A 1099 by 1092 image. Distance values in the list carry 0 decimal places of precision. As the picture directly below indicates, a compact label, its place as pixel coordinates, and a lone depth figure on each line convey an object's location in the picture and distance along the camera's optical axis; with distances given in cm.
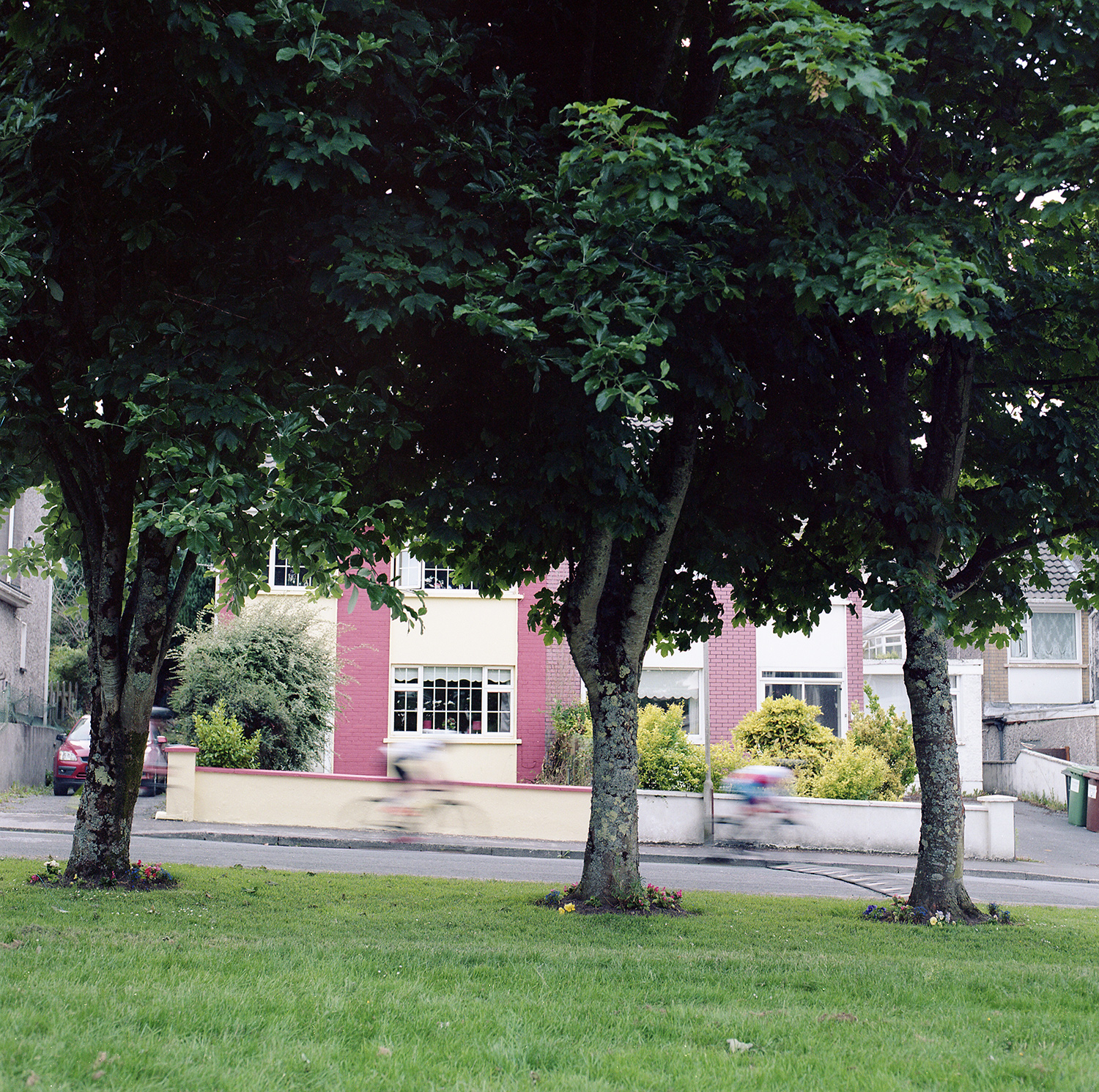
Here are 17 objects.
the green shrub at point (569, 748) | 2322
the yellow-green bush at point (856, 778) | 1988
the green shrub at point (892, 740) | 2088
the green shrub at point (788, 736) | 2152
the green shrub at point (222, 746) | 2030
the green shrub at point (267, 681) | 2178
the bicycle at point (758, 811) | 1906
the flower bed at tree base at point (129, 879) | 1026
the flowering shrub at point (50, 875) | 1038
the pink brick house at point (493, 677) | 2506
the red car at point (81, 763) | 2317
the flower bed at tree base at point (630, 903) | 1010
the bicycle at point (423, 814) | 1730
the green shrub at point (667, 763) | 2084
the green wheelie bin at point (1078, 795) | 2448
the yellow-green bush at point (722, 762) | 2091
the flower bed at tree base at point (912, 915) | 1026
